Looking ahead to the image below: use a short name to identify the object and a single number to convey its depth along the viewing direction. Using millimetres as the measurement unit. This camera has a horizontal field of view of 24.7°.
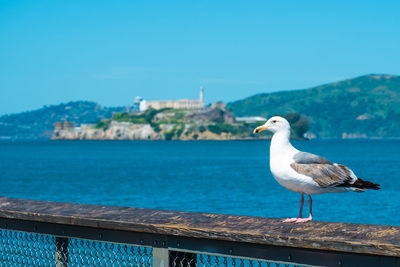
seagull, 6286
